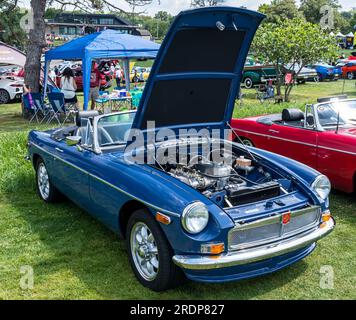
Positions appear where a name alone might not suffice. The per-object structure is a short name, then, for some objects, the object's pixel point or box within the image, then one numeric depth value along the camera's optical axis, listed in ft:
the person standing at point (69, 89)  42.47
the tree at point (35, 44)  44.68
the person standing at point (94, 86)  45.57
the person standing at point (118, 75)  72.41
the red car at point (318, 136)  19.06
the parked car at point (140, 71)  80.31
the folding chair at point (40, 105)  42.52
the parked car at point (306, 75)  86.02
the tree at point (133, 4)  46.65
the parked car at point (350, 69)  87.62
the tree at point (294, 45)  56.70
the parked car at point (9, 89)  56.59
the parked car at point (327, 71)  91.86
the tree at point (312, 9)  214.28
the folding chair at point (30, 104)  42.78
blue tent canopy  38.32
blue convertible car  11.21
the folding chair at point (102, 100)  43.89
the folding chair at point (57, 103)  39.12
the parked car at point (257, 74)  76.64
